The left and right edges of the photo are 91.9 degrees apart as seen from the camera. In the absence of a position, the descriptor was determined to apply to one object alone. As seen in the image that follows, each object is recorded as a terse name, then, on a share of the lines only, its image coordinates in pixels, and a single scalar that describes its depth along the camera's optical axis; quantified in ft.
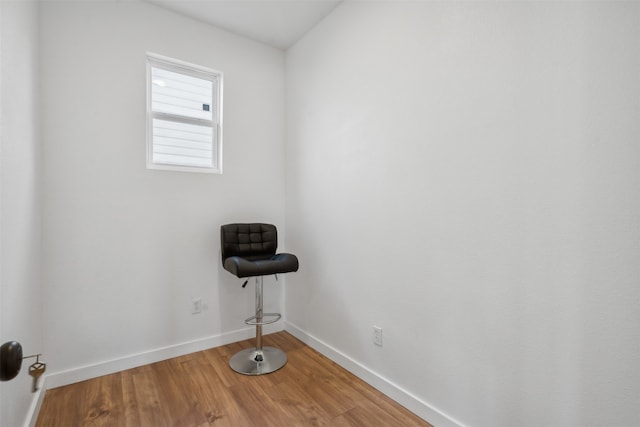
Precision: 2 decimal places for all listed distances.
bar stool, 7.22
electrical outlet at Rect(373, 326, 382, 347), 6.67
